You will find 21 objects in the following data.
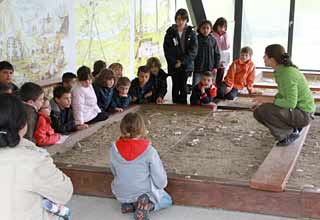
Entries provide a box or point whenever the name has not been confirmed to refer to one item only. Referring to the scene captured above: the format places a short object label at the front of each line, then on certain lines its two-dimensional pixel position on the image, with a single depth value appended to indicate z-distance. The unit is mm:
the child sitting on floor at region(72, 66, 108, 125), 4801
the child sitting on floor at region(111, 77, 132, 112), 5512
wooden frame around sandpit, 3127
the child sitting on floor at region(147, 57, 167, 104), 6156
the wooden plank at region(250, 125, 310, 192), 3205
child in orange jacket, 6660
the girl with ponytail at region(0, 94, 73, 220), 1823
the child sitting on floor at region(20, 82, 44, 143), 3715
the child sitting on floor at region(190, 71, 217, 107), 6023
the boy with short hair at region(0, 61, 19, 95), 4492
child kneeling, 3094
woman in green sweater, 4070
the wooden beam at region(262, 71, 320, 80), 10227
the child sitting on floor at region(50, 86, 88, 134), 4418
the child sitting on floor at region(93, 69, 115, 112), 5242
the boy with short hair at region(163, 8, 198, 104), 6277
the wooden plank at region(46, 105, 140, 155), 4258
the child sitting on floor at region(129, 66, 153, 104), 6020
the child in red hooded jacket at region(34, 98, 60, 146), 4046
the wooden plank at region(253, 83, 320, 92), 8633
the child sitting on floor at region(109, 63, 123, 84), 5871
